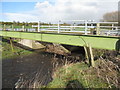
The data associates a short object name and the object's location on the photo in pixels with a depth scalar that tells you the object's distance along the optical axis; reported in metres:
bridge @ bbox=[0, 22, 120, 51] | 6.13
